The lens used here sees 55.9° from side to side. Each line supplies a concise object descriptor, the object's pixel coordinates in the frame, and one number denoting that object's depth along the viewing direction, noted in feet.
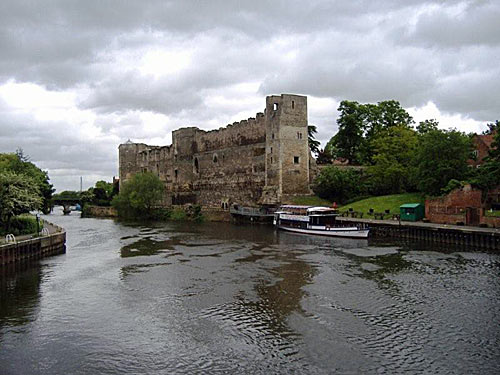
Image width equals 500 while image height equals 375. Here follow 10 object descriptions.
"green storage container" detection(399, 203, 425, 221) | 127.54
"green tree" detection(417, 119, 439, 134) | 177.88
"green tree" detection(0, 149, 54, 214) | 165.62
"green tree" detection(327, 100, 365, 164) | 203.10
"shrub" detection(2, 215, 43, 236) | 101.70
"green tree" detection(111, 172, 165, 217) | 214.90
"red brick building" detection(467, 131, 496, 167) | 165.68
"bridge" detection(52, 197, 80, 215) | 350.23
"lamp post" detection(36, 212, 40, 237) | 101.60
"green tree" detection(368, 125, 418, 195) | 160.76
